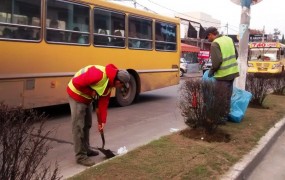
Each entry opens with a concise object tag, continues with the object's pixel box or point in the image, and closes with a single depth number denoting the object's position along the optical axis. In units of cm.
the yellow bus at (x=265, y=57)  2502
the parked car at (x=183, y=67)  3160
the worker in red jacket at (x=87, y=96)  507
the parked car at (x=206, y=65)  3145
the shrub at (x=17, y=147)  295
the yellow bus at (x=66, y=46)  753
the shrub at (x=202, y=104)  660
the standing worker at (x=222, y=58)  752
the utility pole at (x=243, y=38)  934
